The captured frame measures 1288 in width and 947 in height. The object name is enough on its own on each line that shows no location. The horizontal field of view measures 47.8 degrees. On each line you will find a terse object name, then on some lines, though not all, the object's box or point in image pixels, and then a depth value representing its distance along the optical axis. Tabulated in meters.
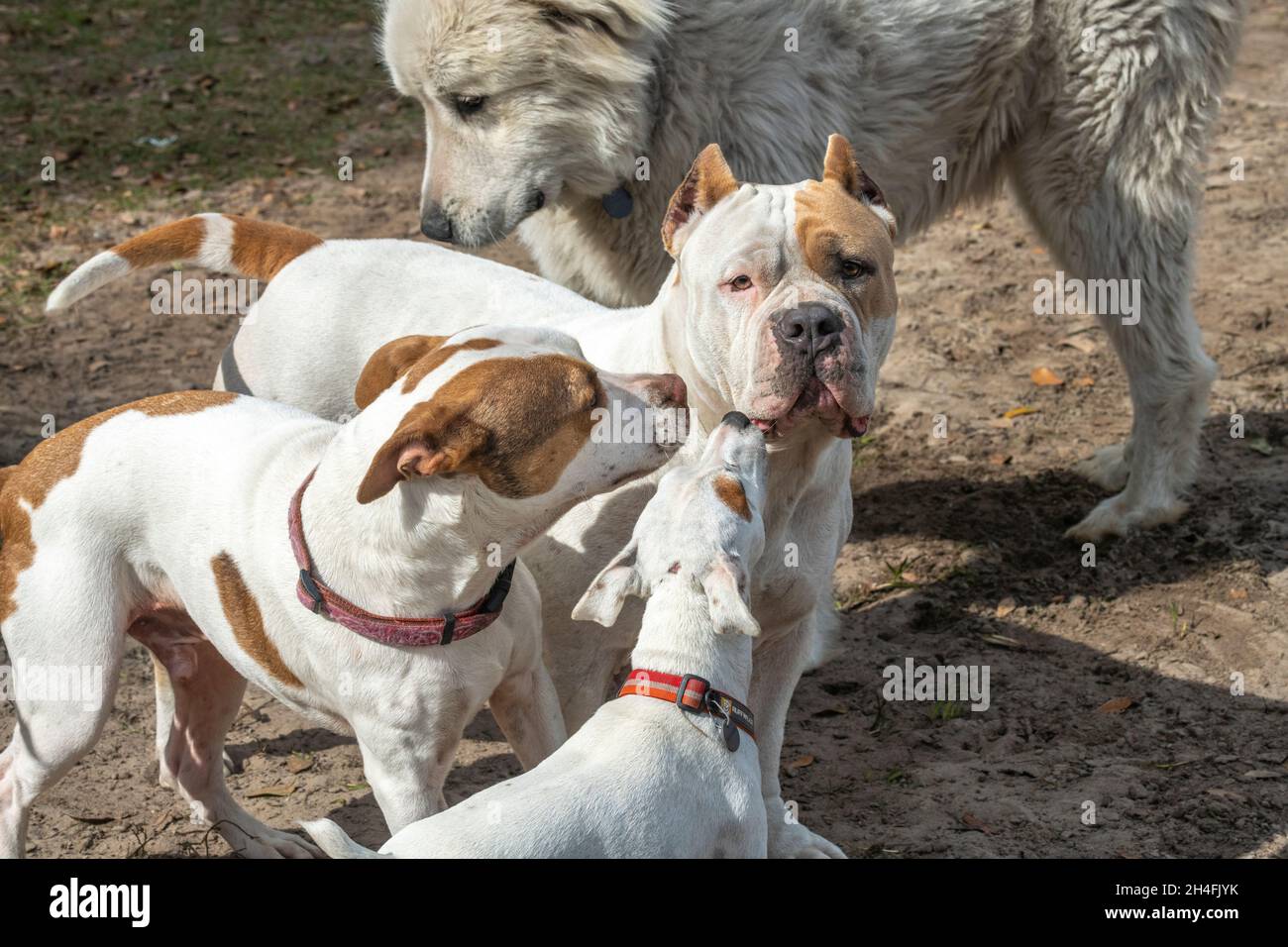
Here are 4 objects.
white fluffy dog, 4.99
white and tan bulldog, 3.43
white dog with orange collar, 2.94
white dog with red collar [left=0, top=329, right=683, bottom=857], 3.26
